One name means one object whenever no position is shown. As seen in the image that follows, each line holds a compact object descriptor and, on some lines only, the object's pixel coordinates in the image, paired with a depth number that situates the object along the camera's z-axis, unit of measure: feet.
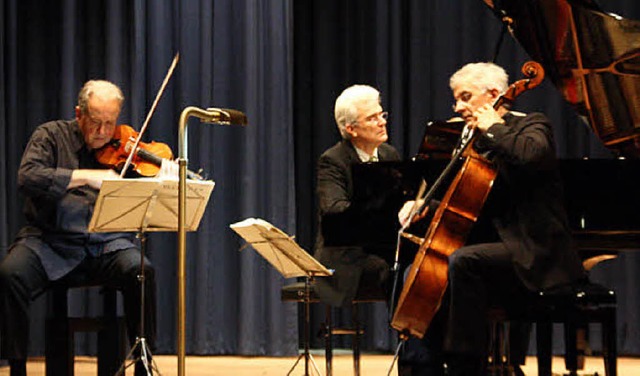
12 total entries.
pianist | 26.66
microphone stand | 18.56
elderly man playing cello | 23.36
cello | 23.38
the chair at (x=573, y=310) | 23.71
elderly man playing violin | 28.55
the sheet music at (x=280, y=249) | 25.71
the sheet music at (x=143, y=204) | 25.55
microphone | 19.93
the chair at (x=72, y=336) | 28.55
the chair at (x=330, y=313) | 28.04
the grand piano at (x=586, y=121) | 25.29
